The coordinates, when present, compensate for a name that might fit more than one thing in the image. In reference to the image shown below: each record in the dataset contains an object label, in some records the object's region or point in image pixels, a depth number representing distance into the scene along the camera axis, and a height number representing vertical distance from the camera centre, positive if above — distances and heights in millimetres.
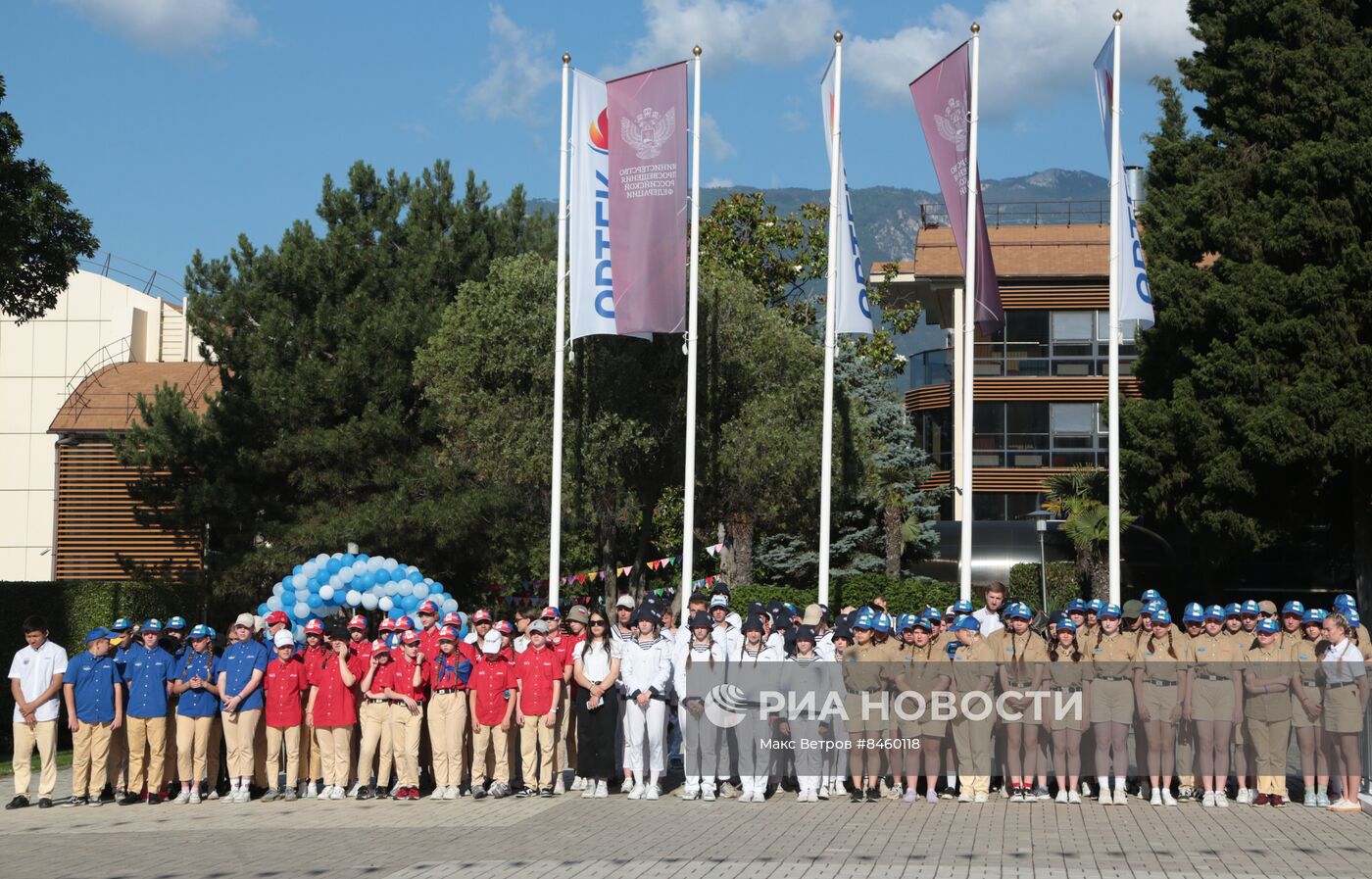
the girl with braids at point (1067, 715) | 14219 -2071
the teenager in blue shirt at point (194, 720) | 15258 -2327
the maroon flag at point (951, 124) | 20828 +4860
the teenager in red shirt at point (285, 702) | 15312 -2146
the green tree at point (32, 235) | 19766 +3193
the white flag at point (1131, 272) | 20484 +2868
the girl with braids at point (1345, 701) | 13930 -1876
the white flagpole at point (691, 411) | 21328 +1060
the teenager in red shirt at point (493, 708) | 15172 -2171
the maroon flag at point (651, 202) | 21219 +3855
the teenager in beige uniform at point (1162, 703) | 14164 -1935
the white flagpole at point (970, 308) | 20547 +2399
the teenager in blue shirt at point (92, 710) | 15164 -2225
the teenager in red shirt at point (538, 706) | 15070 -2128
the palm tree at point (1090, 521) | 33656 -692
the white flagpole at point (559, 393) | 21719 +1323
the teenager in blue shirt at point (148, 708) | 15305 -2216
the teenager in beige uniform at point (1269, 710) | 14086 -1998
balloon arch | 19688 -1350
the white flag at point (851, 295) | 21547 +2658
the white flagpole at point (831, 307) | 21656 +2538
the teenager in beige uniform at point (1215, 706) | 14133 -1962
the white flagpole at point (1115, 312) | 20406 +2332
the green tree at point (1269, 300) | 25219 +3172
